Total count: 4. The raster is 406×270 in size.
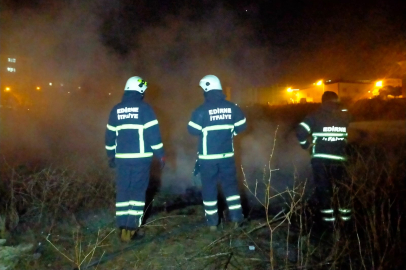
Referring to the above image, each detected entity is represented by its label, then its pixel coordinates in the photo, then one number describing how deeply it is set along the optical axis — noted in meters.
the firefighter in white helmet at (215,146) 3.87
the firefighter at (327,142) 4.05
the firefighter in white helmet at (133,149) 3.73
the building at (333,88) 21.79
